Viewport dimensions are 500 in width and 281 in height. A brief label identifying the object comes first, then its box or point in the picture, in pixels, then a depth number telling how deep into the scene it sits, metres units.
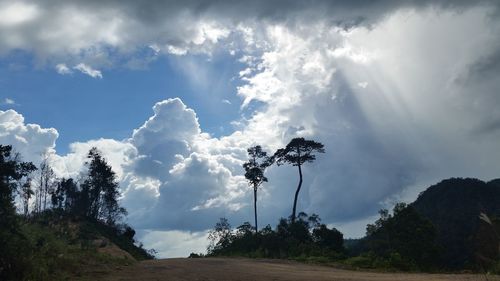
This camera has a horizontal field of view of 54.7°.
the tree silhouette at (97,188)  67.38
